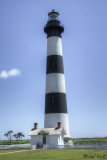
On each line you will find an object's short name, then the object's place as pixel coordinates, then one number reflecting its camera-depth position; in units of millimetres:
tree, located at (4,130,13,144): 83100
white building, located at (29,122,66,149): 31250
